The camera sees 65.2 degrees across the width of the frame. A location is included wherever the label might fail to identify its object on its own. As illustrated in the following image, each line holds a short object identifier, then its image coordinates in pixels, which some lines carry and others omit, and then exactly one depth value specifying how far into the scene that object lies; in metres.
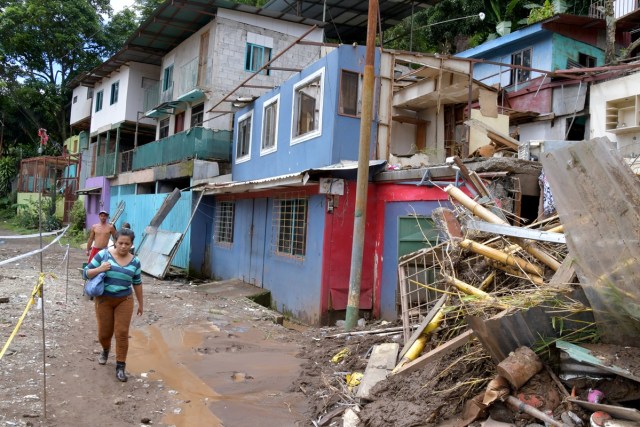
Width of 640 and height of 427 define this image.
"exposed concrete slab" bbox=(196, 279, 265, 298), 12.37
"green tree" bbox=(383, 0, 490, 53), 23.33
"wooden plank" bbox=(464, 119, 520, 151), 10.03
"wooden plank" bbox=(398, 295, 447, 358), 5.15
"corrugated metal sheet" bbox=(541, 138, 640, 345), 3.26
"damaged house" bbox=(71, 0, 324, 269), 16.95
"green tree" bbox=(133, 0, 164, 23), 33.83
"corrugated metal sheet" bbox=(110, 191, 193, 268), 16.52
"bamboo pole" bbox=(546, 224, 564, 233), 4.79
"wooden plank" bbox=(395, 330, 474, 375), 4.38
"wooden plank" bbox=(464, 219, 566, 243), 4.21
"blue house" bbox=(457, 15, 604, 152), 17.23
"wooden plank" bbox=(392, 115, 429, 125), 12.98
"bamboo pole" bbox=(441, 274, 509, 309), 4.25
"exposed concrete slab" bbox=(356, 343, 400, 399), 4.86
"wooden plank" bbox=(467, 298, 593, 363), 3.66
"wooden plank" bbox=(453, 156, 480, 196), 6.78
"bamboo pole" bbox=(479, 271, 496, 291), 4.93
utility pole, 7.75
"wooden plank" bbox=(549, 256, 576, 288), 3.80
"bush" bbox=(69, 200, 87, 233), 28.58
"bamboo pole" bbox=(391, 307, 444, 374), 4.99
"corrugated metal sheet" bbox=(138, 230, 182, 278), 15.15
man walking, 10.01
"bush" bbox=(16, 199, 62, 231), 29.52
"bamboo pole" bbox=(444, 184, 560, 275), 4.47
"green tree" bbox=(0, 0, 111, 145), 32.47
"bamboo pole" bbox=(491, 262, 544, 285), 4.36
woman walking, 5.45
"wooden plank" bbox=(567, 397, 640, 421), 3.00
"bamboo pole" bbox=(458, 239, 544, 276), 4.54
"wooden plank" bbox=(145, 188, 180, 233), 16.19
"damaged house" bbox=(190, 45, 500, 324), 9.43
